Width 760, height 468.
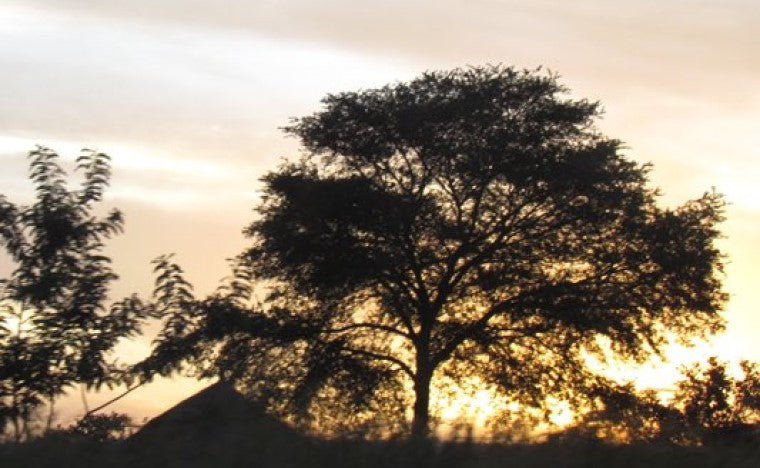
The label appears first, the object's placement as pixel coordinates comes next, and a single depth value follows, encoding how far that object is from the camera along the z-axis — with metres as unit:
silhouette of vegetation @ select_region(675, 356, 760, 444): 35.34
